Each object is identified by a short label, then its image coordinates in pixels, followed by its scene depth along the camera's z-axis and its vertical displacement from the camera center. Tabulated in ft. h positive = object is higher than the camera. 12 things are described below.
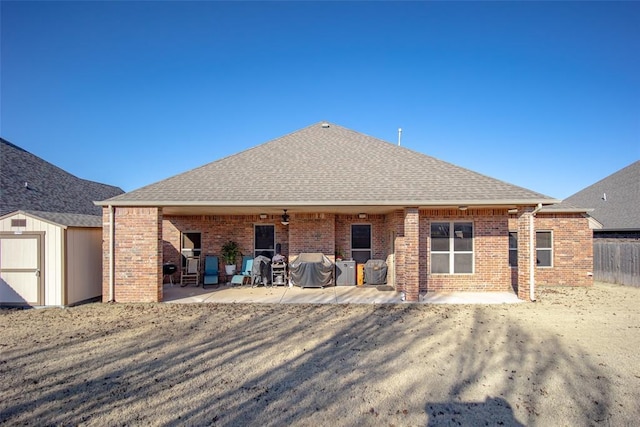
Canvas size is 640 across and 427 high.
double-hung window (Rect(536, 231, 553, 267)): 40.68 -3.68
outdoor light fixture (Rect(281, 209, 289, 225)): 37.52 -0.02
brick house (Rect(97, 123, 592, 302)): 30.40 +0.02
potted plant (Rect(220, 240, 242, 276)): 40.34 -4.11
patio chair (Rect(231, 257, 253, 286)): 38.63 -6.18
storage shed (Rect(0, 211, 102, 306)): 28.73 -3.27
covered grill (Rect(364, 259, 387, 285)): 38.70 -5.85
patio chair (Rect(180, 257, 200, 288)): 39.34 -5.96
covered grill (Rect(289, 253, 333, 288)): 37.11 -5.65
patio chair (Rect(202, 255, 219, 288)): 38.94 -5.83
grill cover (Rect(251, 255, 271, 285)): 37.86 -5.45
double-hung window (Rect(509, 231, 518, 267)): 40.34 -3.52
